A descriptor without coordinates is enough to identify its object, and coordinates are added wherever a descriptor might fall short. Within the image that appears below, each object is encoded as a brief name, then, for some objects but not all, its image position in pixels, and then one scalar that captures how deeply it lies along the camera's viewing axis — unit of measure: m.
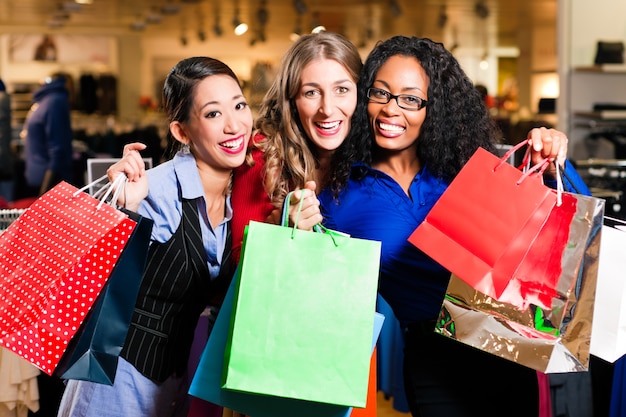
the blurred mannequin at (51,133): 5.84
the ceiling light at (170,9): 10.02
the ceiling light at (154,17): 11.22
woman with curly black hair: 1.97
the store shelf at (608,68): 5.73
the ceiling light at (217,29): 12.27
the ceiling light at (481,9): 10.30
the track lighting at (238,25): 11.29
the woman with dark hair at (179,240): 1.91
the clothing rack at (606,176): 4.21
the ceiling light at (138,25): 11.95
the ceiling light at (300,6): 9.47
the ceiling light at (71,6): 9.73
